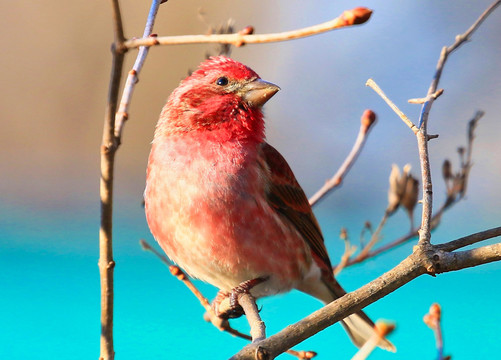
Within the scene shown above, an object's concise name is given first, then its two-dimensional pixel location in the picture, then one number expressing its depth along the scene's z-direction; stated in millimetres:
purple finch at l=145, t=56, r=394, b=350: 6043
